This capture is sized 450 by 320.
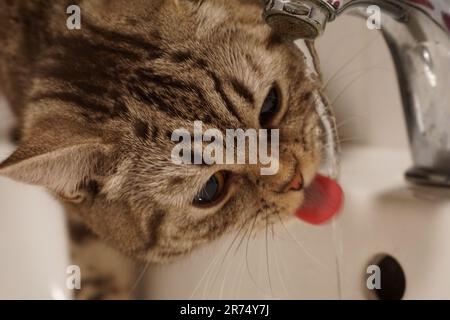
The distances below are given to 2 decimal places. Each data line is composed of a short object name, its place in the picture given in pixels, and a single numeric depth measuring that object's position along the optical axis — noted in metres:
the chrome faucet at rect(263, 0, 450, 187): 0.45
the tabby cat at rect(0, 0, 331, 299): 0.49
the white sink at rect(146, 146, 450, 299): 0.55
